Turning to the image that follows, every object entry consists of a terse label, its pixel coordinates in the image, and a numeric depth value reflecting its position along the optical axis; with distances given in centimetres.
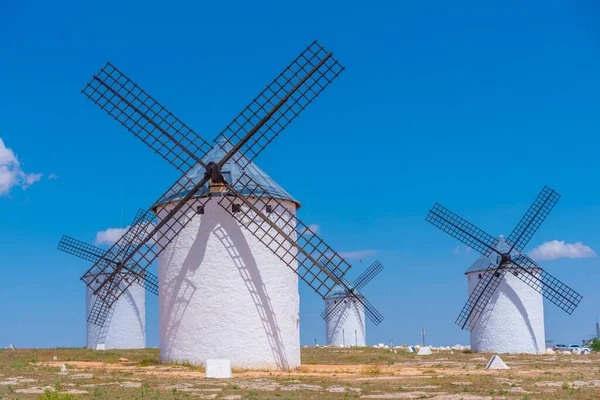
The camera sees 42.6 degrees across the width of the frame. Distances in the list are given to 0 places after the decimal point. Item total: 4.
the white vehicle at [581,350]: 4580
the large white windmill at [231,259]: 2248
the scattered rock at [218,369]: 1941
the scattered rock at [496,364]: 2389
